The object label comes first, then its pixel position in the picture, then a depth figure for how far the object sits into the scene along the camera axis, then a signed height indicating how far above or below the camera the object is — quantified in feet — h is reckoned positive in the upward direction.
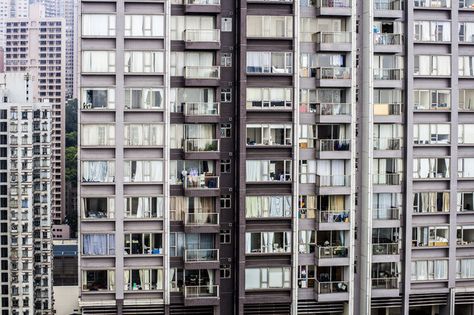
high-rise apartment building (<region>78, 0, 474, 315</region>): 109.91 -0.29
